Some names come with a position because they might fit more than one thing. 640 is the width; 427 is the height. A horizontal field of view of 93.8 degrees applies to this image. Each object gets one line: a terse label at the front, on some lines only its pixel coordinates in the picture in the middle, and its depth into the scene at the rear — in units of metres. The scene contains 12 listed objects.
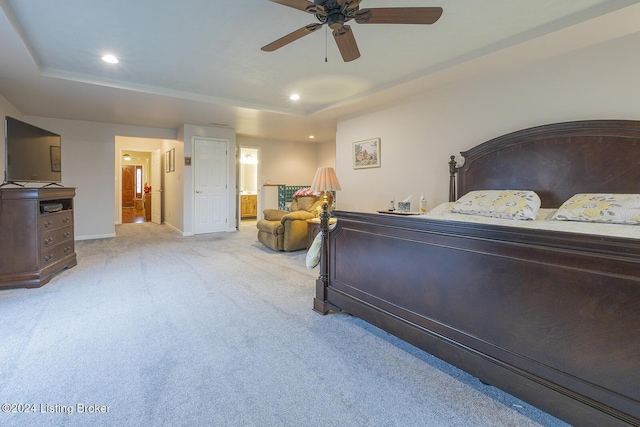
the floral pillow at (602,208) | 2.14
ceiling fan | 1.83
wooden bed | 1.15
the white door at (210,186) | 6.36
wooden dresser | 3.01
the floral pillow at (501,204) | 2.60
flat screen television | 3.13
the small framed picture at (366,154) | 4.78
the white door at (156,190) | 8.32
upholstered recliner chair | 4.79
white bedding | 1.89
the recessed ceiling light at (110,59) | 3.17
